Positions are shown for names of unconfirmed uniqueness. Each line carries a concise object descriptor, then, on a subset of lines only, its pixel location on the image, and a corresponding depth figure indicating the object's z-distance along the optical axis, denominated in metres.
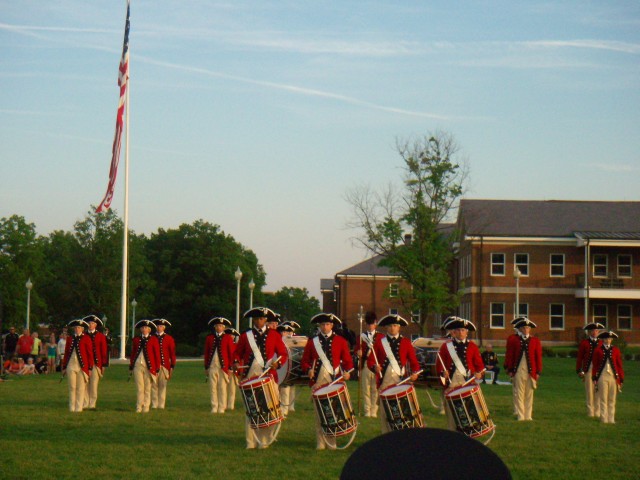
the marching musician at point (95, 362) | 21.31
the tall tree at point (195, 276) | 90.81
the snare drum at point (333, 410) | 14.12
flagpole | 41.56
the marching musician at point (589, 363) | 20.24
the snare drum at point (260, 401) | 14.40
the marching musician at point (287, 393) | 20.69
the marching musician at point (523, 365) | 19.69
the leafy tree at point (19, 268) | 82.50
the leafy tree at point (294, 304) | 182.07
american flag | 38.53
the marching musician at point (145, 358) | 21.47
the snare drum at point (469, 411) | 13.78
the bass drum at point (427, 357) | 28.58
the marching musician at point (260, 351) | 15.05
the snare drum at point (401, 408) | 13.80
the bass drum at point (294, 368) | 20.89
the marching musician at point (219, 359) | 21.47
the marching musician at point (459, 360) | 15.05
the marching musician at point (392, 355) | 15.28
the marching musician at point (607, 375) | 19.34
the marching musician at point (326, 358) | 14.81
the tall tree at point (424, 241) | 50.72
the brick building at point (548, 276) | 64.00
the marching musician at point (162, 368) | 21.91
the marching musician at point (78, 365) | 20.95
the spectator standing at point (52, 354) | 40.16
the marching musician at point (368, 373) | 21.03
